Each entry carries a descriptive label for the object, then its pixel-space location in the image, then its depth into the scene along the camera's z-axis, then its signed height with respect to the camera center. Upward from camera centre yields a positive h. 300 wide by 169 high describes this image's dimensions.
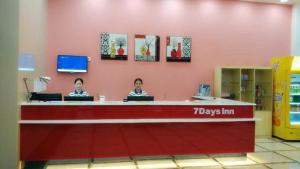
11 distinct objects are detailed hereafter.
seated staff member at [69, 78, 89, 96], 4.76 -0.08
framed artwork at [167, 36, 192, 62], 5.66 +0.88
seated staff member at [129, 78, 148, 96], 5.01 -0.09
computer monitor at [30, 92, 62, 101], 3.74 -0.23
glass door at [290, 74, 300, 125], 5.51 -0.36
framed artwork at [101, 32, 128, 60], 5.42 +0.87
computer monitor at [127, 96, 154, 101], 3.90 -0.26
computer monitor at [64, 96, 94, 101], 3.81 -0.26
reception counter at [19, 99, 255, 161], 3.48 -0.75
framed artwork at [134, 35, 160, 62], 5.56 +0.86
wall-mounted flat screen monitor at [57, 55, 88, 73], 5.24 +0.44
